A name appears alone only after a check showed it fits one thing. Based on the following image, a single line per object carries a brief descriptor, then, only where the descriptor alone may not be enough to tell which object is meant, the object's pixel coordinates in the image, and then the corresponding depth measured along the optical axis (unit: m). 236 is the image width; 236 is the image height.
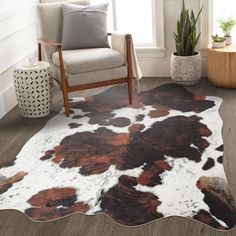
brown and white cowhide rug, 2.49
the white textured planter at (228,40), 4.28
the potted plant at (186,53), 4.27
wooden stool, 4.09
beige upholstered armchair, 3.78
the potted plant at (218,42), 4.21
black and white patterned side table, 3.73
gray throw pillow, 4.08
